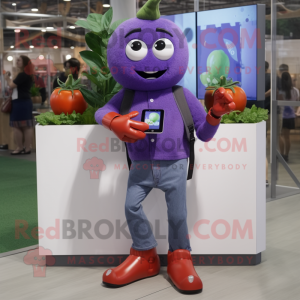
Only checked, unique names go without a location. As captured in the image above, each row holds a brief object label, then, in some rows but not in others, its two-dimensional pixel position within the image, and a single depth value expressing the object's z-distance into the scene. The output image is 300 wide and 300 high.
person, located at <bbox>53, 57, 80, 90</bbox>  5.64
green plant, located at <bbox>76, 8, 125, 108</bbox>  2.89
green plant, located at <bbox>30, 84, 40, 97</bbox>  8.38
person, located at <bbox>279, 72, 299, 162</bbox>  5.03
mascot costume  2.49
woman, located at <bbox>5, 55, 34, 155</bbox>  7.02
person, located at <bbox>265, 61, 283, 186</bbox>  5.02
